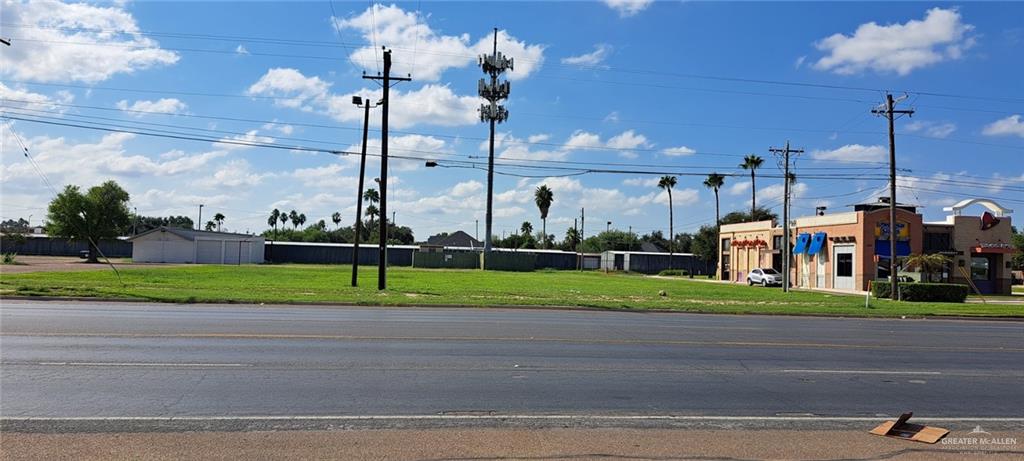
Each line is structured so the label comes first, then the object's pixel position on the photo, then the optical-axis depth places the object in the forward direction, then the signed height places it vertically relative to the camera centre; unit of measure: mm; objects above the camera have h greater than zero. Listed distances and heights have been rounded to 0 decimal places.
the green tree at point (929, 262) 42938 +579
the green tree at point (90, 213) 80938 +4248
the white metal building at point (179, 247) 75062 +668
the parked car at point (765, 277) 57469 -706
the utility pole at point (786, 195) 47156 +4678
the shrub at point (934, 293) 38469 -1053
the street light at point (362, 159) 35062 +4801
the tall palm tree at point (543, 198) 108375 +9381
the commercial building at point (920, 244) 50531 +1890
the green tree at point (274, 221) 178625 +8344
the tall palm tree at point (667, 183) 98062 +10862
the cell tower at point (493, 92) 80600 +18443
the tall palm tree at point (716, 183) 90438 +10193
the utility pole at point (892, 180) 39125 +4985
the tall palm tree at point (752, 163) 74750 +10564
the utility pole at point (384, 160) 32281 +4307
